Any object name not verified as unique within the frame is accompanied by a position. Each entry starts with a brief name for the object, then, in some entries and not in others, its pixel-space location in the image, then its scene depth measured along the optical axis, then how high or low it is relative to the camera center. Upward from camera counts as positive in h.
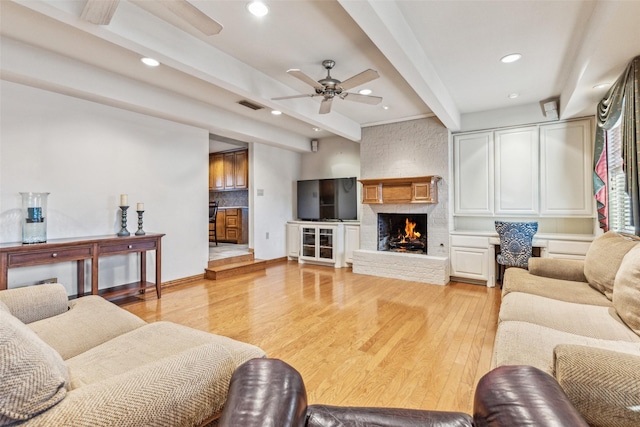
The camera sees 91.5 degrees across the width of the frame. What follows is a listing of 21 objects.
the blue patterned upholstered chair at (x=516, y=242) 3.84 -0.35
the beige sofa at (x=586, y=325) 1.09 -0.61
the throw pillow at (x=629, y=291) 1.71 -0.45
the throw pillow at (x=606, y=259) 2.20 -0.35
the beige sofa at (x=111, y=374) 0.86 -0.57
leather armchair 0.86 -0.56
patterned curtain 2.45 +0.85
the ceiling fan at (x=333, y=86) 2.75 +1.26
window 3.27 +0.29
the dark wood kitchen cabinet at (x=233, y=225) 7.22 -0.25
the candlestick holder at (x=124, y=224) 3.72 -0.12
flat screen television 6.09 +0.30
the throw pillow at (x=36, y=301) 1.84 -0.54
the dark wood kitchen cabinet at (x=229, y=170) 6.64 +0.99
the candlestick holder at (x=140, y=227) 3.85 -0.16
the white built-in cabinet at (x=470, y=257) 4.49 -0.63
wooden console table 2.81 -0.39
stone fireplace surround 4.79 +0.39
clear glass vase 3.04 -0.03
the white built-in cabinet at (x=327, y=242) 5.89 -0.54
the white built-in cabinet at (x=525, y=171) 4.14 +0.62
